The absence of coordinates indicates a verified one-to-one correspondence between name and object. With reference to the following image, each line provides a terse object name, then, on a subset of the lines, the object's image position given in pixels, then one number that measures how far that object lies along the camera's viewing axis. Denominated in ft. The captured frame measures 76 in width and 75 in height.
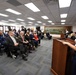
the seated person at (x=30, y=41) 14.32
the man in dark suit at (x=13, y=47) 9.96
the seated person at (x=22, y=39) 11.86
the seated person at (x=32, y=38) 15.64
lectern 5.10
